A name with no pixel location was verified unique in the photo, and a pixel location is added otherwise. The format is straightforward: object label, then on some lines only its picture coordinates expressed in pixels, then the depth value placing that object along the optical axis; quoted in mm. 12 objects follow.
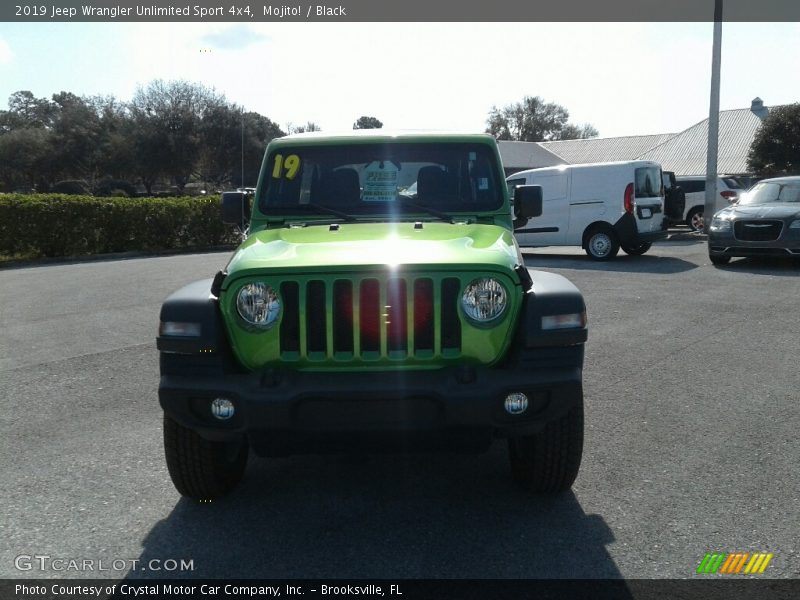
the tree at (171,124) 52719
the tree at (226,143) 52844
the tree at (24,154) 58094
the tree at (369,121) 51381
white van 16359
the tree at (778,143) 43188
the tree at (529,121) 90375
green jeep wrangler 3490
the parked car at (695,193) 24141
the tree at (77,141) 56531
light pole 22156
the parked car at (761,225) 14016
